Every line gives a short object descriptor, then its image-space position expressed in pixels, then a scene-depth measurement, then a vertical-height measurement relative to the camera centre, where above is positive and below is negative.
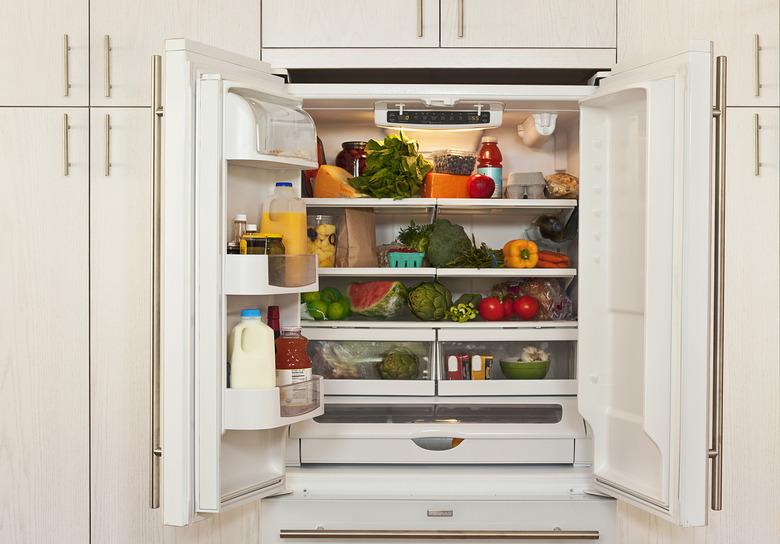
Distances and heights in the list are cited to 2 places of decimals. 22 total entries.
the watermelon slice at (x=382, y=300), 2.30 -0.11
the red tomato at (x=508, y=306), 2.34 -0.12
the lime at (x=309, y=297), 2.26 -0.09
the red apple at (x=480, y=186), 2.28 +0.24
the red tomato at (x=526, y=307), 2.31 -0.12
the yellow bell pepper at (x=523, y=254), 2.30 +0.04
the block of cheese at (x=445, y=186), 2.28 +0.24
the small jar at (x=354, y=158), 2.38 +0.34
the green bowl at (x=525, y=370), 2.24 -0.31
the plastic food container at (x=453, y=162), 2.31 +0.31
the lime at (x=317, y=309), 2.25 -0.13
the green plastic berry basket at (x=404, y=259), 2.29 +0.02
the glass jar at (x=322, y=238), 2.24 +0.08
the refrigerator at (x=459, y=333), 1.71 -0.18
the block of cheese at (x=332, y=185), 2.28 +0.24
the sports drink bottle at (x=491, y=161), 2.34 +0.32
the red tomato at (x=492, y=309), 2.31 -0.13
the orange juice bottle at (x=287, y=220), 1.90 +0.11
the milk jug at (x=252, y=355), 1.78 -0.21
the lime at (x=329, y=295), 2.30 -0.09
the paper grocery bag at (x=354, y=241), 2.29 +0.07
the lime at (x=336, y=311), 2.27 -0.14
